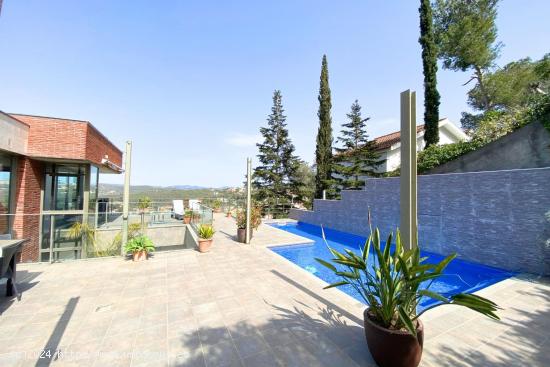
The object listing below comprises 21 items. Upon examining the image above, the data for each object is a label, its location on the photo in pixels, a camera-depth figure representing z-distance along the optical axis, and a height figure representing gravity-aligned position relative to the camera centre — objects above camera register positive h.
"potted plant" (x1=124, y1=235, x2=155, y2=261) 6.27 -1.61
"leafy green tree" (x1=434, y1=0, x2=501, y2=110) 13.27 +9.63
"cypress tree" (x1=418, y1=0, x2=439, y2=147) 12.06 +6.31
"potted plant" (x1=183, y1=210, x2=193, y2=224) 12.48 -1.45
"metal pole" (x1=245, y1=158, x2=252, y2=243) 8.36 -0.17
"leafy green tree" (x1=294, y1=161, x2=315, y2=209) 18.75 -0.15
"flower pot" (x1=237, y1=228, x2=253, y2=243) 8.73 -1.69
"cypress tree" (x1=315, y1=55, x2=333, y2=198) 16.38 +3.84
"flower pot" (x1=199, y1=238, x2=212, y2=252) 7.19 -1.71
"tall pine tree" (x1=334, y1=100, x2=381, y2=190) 15.62 +2.81
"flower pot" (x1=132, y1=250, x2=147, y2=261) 6.27 -1.82
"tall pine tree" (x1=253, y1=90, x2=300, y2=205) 18.70 +2.38
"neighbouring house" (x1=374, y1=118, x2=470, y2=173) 15.54 +3.75
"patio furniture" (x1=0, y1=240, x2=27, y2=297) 3.57 -1.21
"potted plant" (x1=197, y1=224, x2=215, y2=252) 7.21 -1.52
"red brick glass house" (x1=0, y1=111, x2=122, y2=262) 6.82 +0.39
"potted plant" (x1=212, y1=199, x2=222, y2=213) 18.73 -1.17
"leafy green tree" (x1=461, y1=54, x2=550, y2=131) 14.27 +7.30
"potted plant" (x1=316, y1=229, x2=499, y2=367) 2.16 -1.12
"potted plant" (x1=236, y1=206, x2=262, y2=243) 8.80 -1.22
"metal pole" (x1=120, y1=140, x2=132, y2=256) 6.60 +0.14
